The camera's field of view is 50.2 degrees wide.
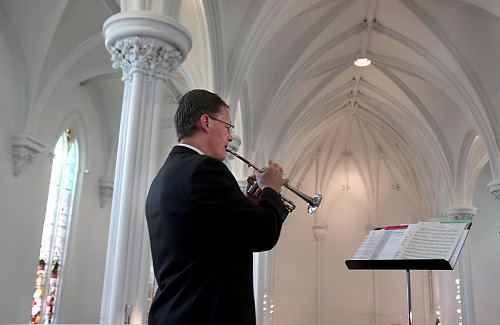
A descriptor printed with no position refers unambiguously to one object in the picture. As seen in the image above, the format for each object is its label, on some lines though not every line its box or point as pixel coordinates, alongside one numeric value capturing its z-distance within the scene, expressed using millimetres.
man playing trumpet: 1934
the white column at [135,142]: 5352
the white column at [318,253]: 21314
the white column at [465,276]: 14828
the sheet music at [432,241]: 3301
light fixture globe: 15297
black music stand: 3277
